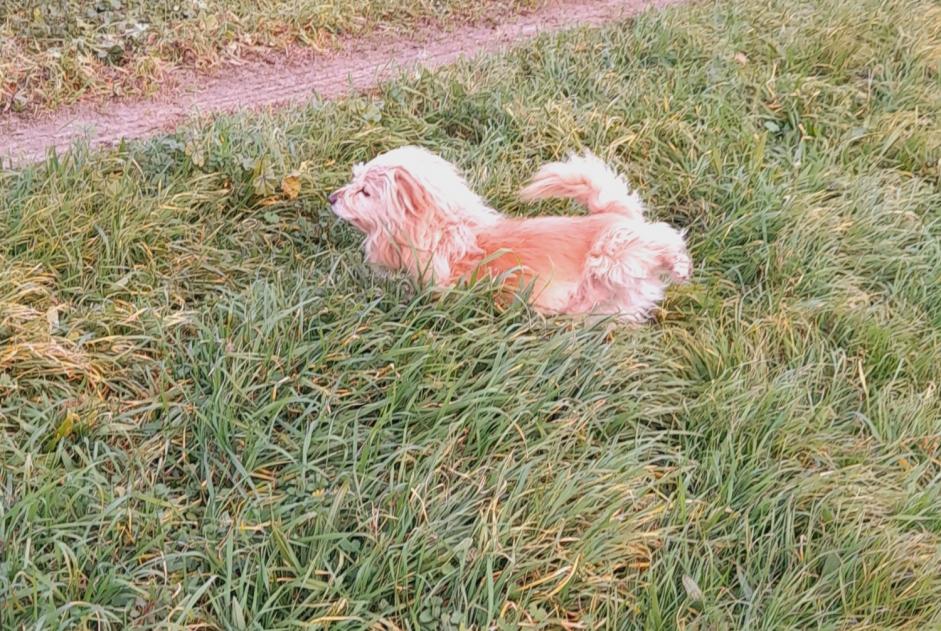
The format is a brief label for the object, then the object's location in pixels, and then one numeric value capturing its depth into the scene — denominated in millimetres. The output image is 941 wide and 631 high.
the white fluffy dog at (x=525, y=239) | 3105
